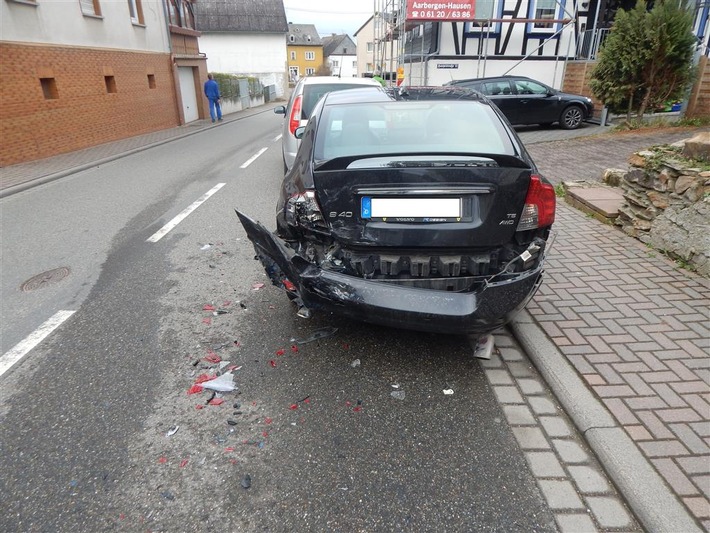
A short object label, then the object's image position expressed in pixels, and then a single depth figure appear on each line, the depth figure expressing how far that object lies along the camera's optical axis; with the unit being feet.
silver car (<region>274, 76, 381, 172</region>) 25.79
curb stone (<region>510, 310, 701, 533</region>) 6.99
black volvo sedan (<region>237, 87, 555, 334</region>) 9.52
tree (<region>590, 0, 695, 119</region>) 34.40
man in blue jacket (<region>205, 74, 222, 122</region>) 69.31
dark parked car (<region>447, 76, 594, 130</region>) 46.37
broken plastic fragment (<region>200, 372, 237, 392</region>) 10.23
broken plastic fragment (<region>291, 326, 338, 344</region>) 11.89
